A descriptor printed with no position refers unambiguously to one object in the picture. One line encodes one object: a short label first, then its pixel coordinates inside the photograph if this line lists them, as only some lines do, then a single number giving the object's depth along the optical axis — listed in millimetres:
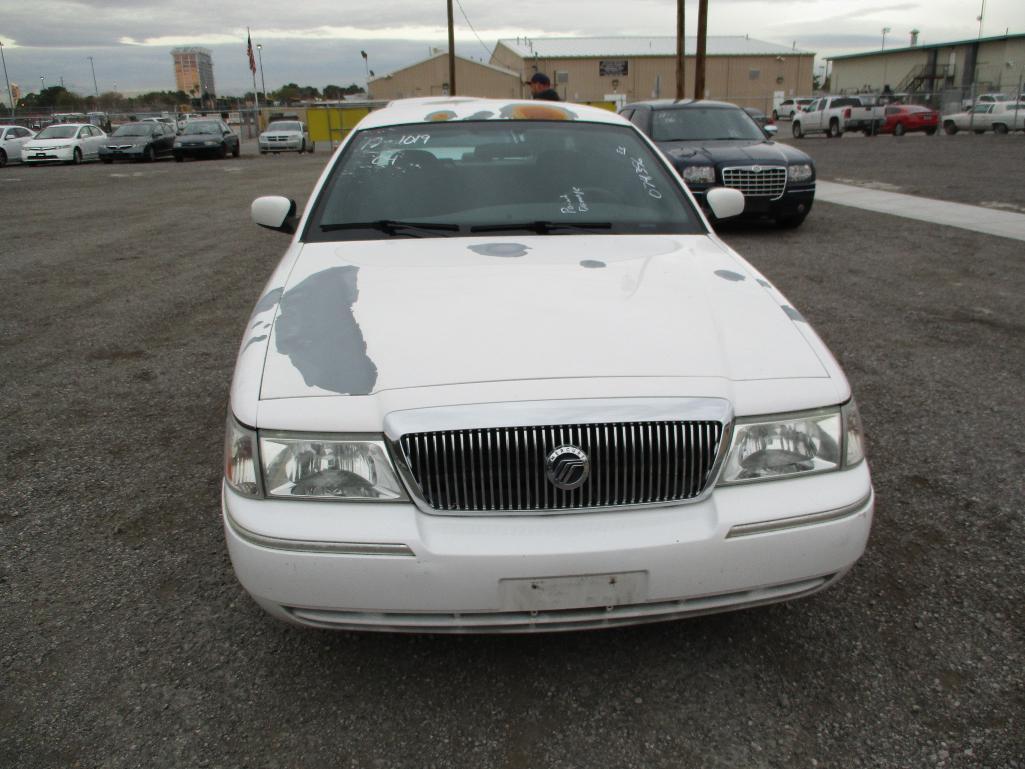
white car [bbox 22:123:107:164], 26359
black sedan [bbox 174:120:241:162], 27625
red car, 34594
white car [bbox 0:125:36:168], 26672
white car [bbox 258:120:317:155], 31172
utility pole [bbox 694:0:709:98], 19781
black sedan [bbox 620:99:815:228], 9672
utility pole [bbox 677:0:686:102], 22016
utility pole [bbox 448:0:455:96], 40562
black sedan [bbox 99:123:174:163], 27172
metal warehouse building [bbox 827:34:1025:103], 58531
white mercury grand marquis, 2045
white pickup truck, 35812
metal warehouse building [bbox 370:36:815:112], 69250
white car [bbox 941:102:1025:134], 32000
